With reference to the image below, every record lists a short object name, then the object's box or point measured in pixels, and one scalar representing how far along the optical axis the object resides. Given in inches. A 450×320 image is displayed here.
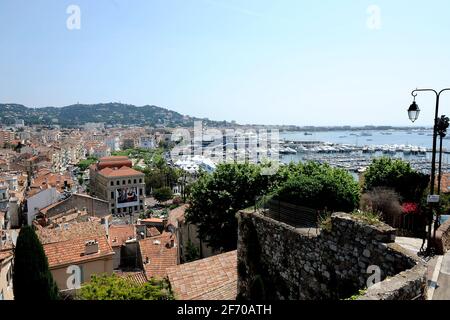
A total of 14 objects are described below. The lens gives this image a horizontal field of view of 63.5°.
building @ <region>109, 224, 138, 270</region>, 1000.2
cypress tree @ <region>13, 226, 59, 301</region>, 531.5
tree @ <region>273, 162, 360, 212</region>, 396.5
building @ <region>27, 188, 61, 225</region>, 1774.1
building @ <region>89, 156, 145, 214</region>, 2659.9
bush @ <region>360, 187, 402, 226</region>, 508.3
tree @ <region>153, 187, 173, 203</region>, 2682.1
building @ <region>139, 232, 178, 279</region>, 748.5
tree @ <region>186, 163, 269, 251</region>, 667.4
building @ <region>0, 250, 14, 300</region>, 597.7
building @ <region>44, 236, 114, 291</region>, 665.6
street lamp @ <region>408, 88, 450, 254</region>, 328.6
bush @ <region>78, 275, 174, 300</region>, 349.1
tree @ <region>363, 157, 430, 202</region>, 625.3
